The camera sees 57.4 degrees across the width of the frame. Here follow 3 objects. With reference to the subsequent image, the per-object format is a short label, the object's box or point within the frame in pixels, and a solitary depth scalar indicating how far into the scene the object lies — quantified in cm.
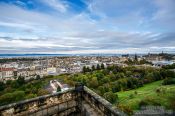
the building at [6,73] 9810
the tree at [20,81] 7475
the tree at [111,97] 4604
